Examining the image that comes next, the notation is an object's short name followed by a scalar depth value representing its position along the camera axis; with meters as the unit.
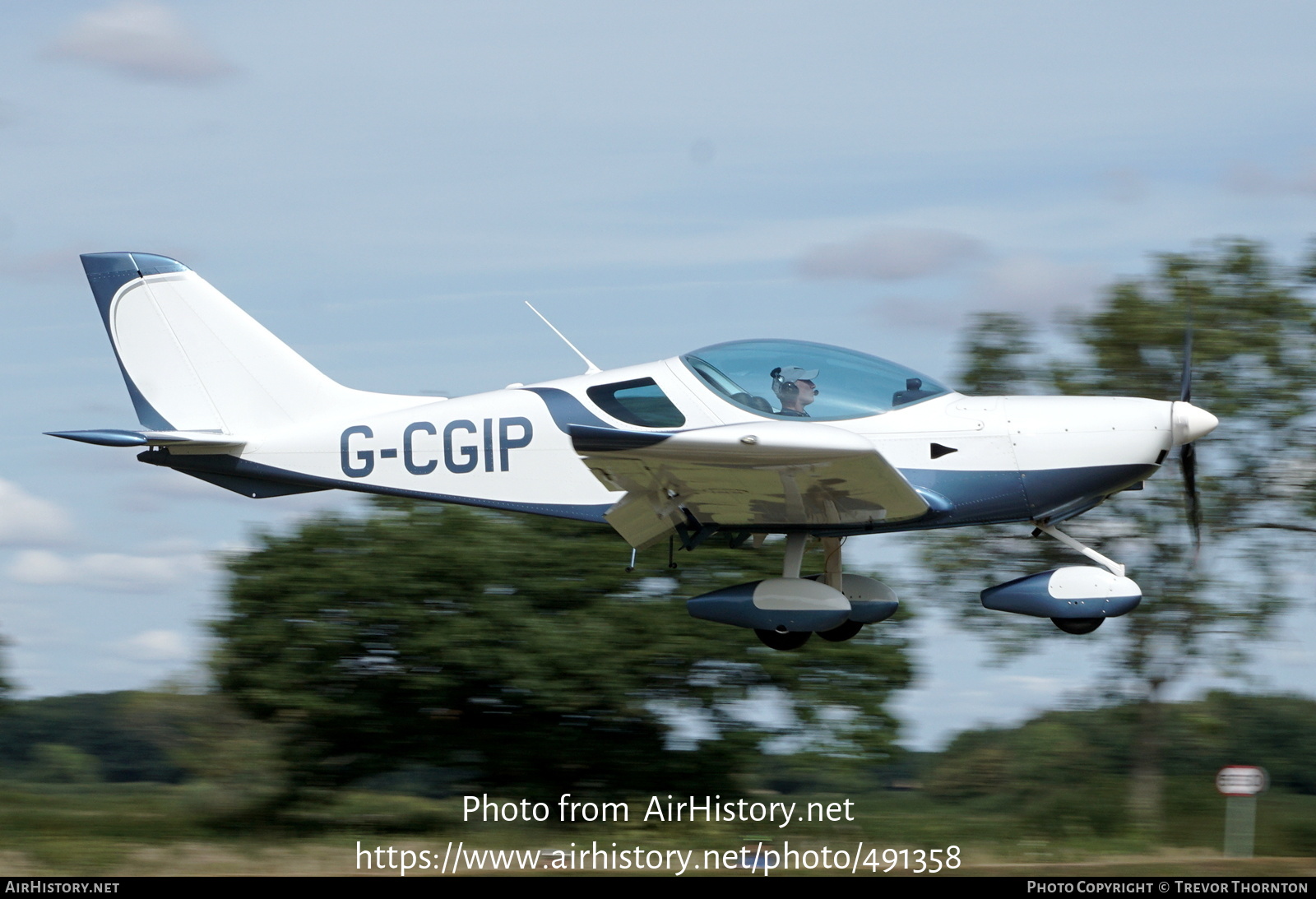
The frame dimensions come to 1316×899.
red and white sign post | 33.44
